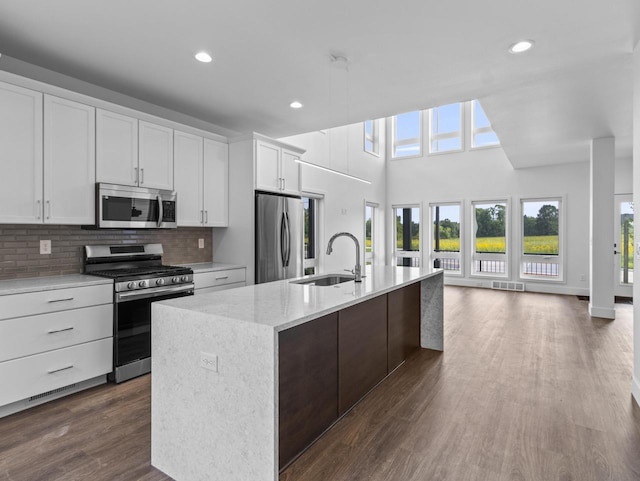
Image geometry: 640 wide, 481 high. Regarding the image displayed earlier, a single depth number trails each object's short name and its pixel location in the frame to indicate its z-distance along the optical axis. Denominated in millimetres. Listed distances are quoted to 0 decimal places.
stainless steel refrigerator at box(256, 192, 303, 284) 4277
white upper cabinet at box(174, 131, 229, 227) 3879
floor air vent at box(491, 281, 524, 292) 7777
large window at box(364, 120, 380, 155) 8641
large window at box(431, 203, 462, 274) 8648
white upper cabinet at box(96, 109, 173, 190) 3186
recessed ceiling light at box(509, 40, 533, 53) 2684
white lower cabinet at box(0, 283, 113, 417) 2461
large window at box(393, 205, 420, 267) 9219
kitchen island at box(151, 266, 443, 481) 1605
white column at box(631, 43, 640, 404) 2729
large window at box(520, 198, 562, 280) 7648
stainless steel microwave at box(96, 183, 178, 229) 3159
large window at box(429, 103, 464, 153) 8680
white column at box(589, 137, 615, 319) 5199
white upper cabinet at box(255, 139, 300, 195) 4324
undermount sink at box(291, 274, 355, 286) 3195
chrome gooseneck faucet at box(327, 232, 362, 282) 2948
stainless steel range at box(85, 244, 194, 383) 3047
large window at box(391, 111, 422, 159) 9148
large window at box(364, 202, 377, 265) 8741
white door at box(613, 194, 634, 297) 6773
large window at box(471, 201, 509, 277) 8125
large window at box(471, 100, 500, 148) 8289
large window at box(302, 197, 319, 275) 6723
